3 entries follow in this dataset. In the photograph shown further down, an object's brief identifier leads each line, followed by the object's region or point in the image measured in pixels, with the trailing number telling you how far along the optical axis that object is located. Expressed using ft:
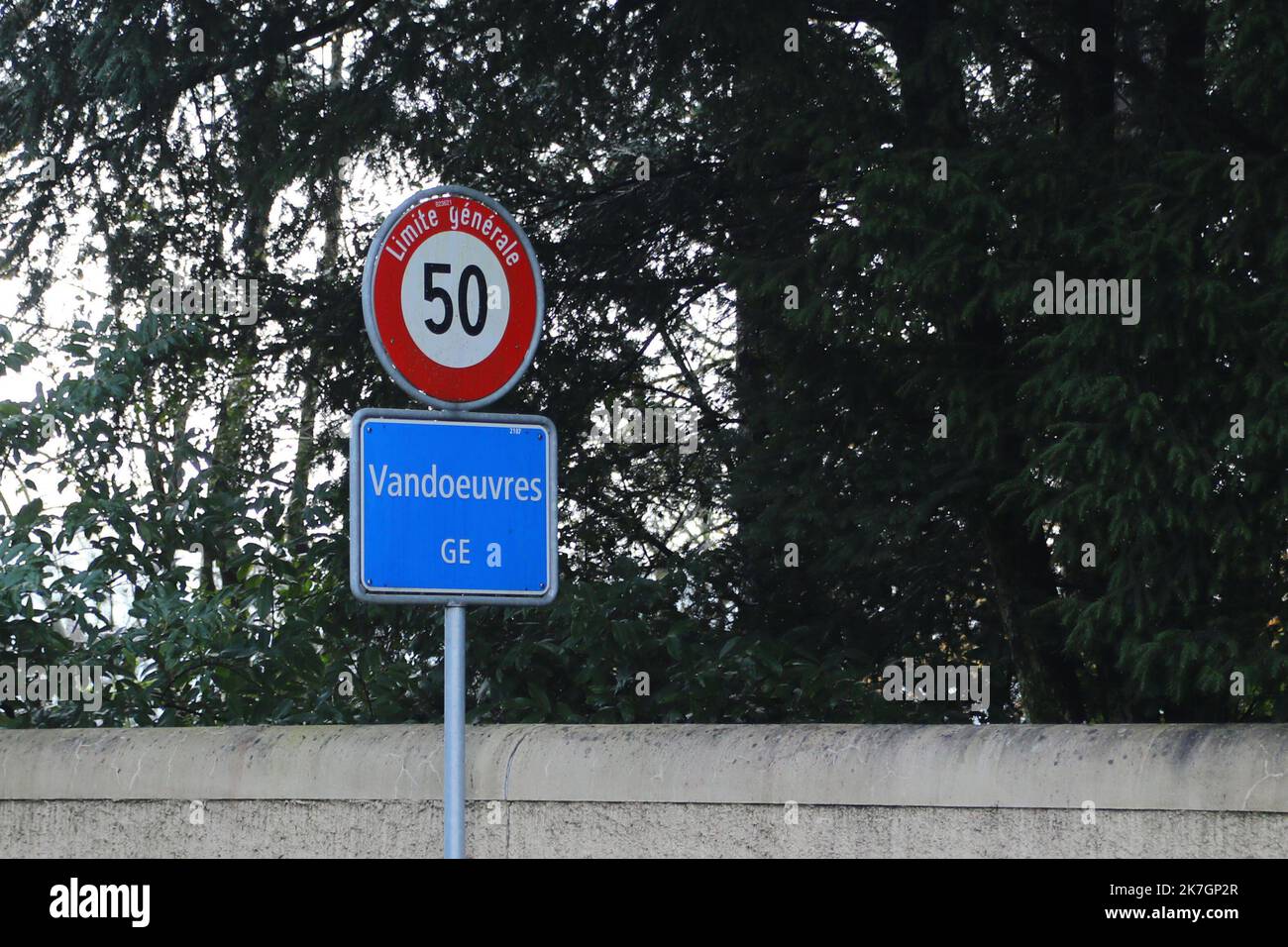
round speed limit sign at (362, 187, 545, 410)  21.90
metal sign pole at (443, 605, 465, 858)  20.98
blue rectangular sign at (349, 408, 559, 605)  20.67
